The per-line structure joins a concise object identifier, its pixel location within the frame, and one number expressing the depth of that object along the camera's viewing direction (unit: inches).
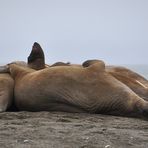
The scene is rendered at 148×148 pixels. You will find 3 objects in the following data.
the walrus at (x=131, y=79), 694.1
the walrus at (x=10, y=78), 656.2
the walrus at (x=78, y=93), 612.6
